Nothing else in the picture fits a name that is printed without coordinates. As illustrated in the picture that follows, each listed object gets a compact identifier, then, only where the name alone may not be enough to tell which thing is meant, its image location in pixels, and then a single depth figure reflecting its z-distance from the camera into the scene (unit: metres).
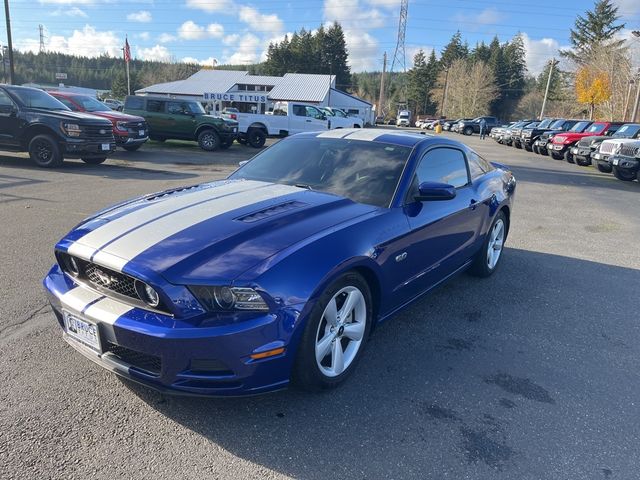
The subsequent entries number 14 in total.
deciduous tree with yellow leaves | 41.38
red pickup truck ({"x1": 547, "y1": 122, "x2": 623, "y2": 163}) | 20.02
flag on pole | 43.66
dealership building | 51.16
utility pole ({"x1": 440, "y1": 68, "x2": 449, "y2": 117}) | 86.19
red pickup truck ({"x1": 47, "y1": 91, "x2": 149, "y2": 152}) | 14.84
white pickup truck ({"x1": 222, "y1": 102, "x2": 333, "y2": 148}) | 21.48
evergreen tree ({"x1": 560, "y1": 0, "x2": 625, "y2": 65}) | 63.44
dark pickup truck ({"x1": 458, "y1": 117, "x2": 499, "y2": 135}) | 50.75
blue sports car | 2.37
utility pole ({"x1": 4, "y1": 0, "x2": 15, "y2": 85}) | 26.05
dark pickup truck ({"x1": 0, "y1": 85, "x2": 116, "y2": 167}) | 11.48
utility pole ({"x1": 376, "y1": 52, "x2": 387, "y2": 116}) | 77.86
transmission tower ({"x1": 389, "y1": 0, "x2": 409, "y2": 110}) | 100.04
